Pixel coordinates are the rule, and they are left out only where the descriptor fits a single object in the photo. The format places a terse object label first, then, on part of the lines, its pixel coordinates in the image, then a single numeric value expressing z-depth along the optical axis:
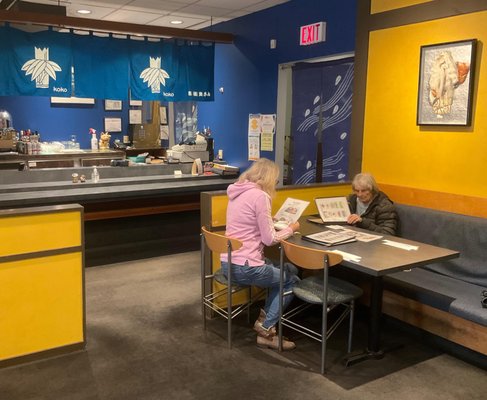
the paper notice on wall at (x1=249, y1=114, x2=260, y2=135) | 6.65
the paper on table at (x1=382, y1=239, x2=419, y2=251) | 3.37
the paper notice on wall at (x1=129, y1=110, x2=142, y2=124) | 9.32
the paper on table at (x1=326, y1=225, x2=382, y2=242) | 3.56
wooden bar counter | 5.32
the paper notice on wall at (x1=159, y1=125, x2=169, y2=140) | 9.65
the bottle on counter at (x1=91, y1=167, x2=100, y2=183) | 5.97
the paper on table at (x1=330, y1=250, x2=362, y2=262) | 3.07
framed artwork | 3.86
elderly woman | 4.09
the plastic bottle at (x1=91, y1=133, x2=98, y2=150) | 8.46
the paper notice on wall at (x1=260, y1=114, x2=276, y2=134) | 6.38
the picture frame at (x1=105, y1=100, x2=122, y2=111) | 9.07
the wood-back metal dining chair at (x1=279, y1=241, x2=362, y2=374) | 3.04
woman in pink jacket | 3.41
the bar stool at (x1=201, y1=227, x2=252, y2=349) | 3.40
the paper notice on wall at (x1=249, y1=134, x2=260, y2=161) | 6.70
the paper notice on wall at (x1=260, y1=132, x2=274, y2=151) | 6.43
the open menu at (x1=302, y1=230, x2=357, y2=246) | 3.44
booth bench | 3.26
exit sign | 5.45
